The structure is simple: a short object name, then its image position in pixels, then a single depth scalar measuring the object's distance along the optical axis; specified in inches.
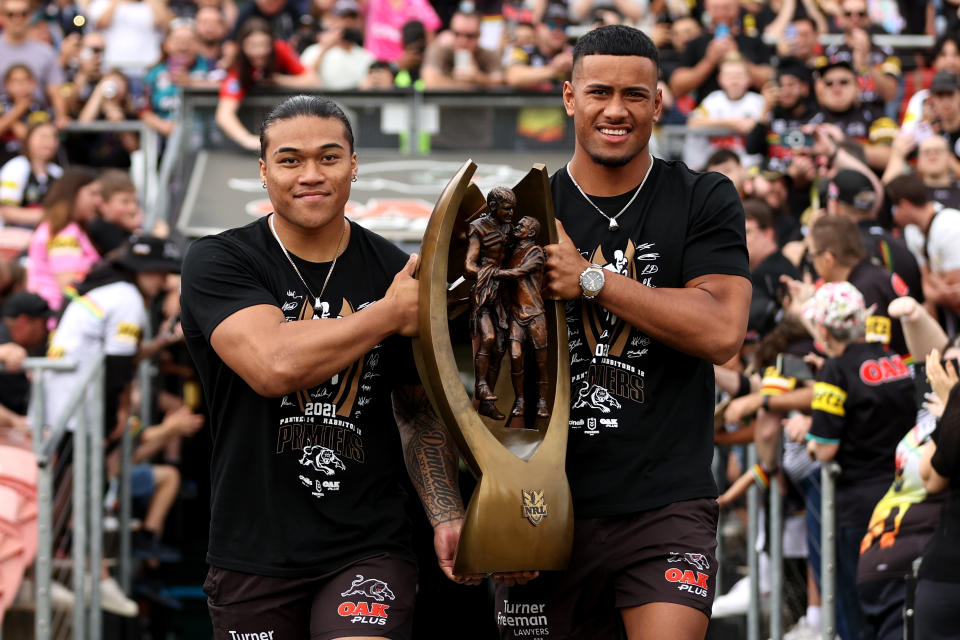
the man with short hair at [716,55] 514.9
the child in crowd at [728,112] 475.5
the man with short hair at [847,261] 287.3
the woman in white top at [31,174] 494.0
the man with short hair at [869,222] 317.7
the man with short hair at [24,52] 560.4
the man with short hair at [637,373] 165.8
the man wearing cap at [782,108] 440.1
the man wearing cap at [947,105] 409.1
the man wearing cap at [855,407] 257.4
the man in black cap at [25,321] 347.6
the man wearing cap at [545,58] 514.3
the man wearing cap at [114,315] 356.5
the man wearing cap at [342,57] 530.6
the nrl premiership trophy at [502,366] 158.2
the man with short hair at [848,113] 437.7
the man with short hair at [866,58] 482.6
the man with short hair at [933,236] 321.7
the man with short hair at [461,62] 515.5
